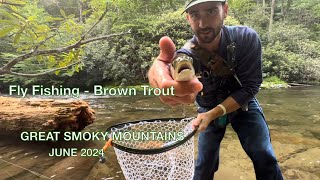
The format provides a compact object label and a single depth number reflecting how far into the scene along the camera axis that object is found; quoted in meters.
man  1.44
